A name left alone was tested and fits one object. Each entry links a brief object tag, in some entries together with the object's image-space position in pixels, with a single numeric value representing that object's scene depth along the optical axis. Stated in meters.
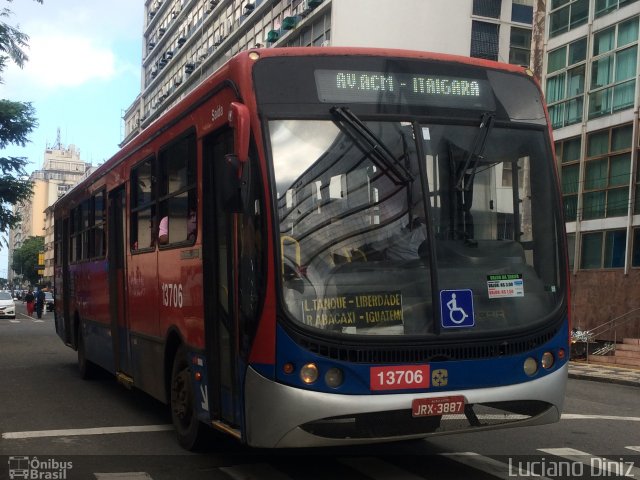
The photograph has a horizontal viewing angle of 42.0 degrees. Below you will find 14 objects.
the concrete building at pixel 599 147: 25.47
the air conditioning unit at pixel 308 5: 39.47
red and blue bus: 5.55
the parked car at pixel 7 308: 43.34
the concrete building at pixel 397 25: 38.62
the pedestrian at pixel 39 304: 43.97
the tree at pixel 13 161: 32.59
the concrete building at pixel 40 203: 174.11
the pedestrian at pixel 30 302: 47.70
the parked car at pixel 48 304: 55.56
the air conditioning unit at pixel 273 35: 44.03
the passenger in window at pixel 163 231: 8.00
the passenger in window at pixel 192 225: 7.08
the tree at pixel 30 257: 138.62
